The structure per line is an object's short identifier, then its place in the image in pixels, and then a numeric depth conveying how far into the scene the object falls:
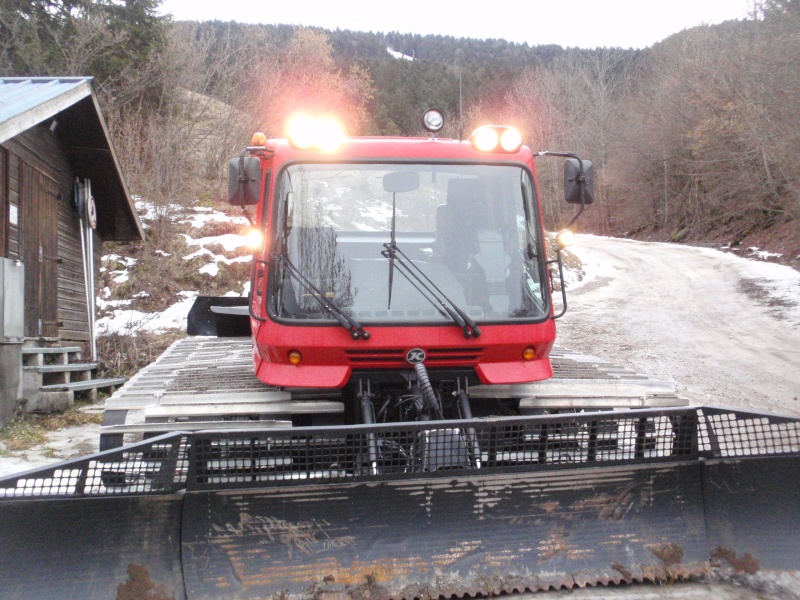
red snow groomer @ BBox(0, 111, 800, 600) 2.87
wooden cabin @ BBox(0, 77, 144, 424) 8.62
